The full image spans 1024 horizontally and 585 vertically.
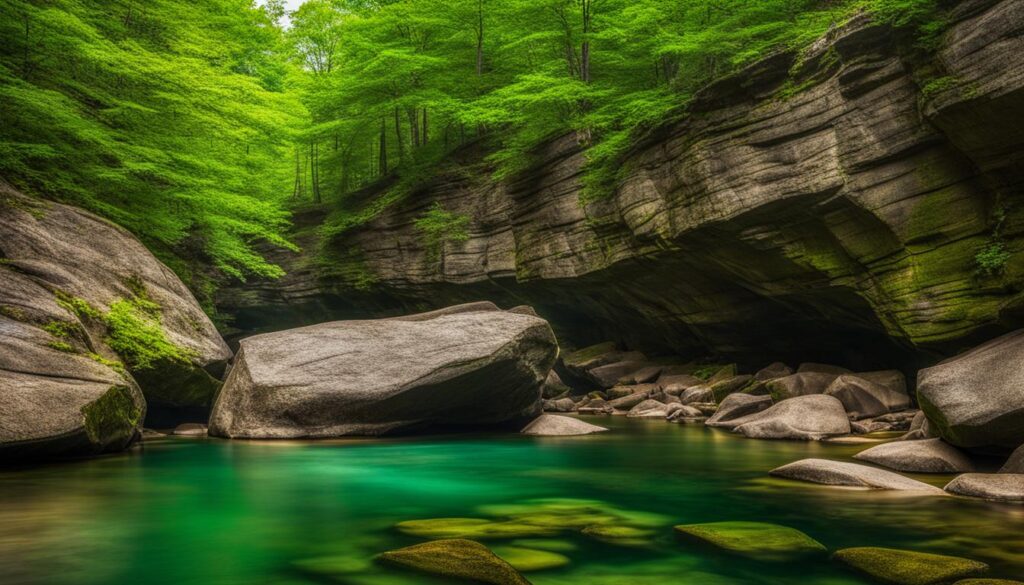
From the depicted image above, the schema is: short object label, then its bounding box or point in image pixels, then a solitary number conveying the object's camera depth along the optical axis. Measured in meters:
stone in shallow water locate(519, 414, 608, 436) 12.76
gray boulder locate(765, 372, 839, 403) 14.50
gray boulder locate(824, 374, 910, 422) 13.05
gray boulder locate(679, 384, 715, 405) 17.14
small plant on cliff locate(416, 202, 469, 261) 24.56
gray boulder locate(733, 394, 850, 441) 11.49
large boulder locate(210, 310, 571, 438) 10.93
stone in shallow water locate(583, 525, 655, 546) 4.78
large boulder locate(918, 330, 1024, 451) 7.27
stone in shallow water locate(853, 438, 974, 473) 7.70
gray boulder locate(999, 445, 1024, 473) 6.75
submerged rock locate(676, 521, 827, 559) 4.50
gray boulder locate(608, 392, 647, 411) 18.50
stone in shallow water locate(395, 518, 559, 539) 4.97
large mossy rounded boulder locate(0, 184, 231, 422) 9.14
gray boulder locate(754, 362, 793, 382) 17.22
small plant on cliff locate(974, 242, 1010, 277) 11.38
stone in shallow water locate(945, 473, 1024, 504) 6.00
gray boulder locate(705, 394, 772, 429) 14.00
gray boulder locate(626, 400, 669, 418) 16.44
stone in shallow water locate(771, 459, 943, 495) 6.68
